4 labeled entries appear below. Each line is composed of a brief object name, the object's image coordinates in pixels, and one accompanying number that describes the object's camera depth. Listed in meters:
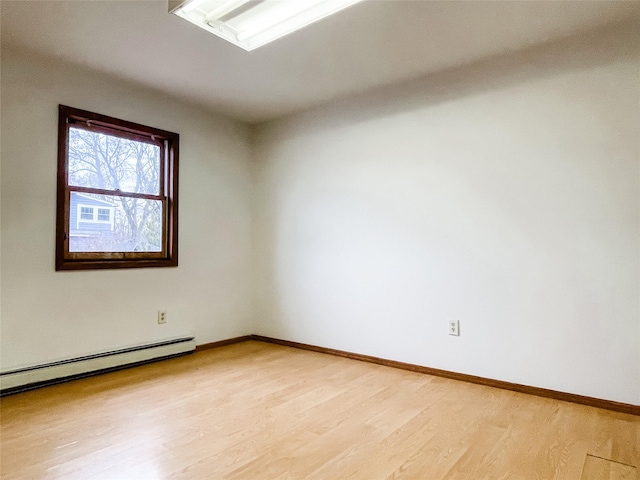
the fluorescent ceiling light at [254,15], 2.19
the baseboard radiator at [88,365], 2.70
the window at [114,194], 3.07
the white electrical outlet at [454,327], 3.05
